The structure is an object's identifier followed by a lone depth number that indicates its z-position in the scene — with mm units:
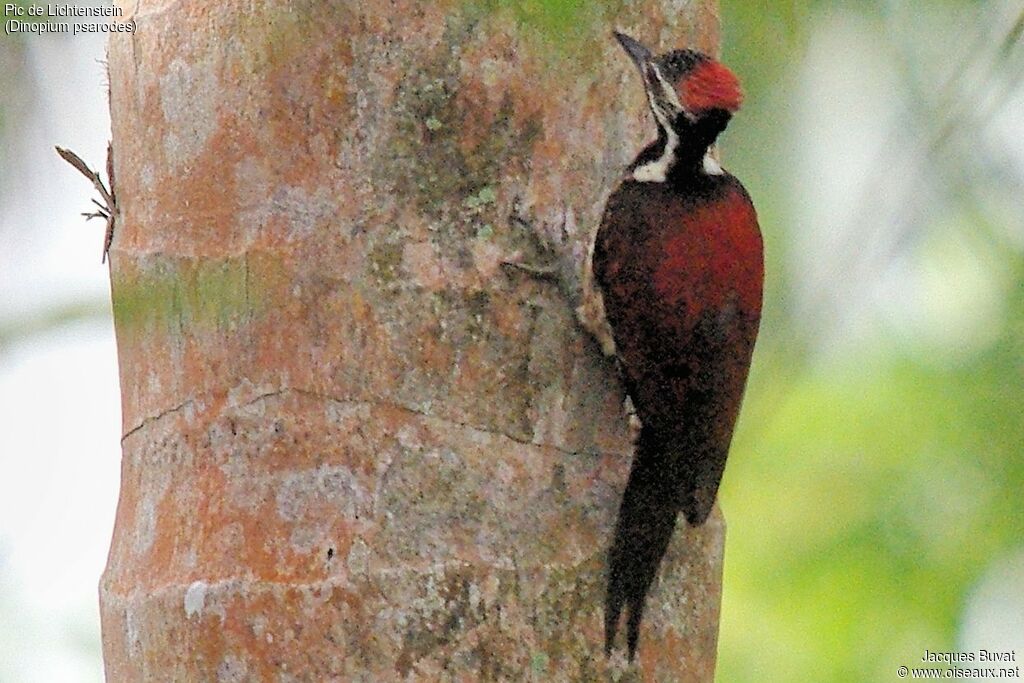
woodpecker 4781
